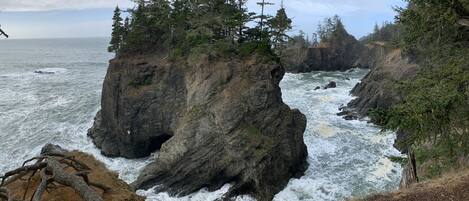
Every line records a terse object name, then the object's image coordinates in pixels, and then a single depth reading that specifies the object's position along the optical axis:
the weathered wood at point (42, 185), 7.41
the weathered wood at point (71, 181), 7.94
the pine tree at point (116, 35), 47.97
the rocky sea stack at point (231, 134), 29.16
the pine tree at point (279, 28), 38.12
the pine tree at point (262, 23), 36.62
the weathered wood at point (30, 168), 9.02
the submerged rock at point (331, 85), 65.81
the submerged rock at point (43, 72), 92.19
